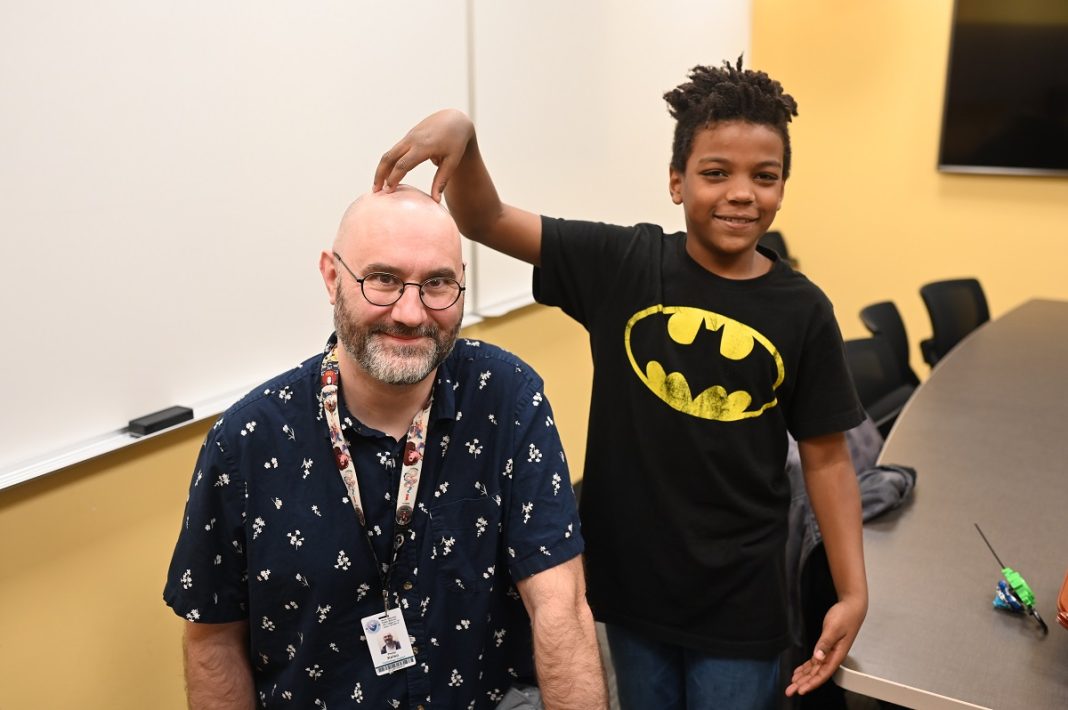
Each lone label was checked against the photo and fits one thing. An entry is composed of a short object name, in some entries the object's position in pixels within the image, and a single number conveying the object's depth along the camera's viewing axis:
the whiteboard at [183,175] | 1.88
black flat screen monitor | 5.02
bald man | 1.33
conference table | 1.45
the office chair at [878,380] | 3.17
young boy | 1.52
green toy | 1.62
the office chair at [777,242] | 5.32
